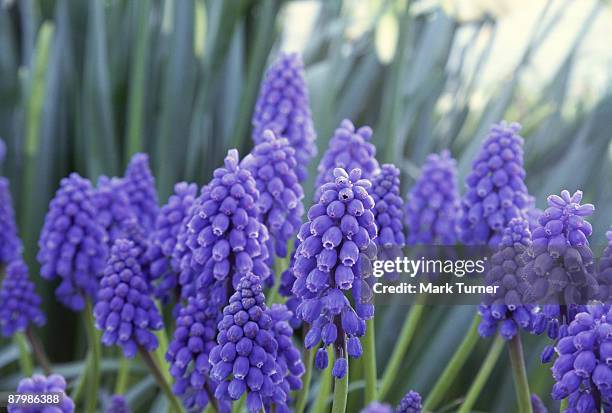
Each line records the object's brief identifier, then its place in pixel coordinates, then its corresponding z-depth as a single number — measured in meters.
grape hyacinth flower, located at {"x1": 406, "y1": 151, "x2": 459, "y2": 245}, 0.49
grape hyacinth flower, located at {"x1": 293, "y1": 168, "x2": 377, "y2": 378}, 0.37
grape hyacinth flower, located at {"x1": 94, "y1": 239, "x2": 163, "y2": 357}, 0.43
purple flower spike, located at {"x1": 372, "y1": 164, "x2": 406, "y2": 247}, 0.43
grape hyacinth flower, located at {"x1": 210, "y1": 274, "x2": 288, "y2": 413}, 0.38
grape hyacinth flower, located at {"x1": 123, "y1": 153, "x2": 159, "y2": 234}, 0.48
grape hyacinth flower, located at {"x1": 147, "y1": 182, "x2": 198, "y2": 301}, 0.44
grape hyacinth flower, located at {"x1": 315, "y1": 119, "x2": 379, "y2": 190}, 0.44
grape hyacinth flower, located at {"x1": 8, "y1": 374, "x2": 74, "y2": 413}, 0.36
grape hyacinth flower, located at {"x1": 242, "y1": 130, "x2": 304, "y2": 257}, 0.42
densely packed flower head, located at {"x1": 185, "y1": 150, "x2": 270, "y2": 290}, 0.40
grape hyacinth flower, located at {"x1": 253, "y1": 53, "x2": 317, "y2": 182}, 0.47
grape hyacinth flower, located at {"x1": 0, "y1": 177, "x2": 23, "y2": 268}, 0.50
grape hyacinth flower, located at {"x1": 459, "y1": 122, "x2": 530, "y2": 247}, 0.45
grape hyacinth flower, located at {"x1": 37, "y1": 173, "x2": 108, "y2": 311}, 0.46
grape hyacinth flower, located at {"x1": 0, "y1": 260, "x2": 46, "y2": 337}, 0.48
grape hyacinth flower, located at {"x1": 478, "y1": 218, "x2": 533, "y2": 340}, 0.41
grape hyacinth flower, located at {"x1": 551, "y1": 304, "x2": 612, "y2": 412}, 0.37
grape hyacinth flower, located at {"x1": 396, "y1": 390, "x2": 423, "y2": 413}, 0.40
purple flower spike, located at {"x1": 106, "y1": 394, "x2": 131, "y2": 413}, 0.44
